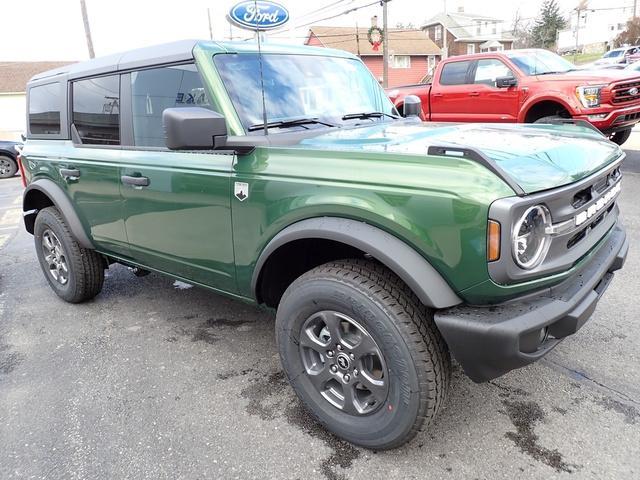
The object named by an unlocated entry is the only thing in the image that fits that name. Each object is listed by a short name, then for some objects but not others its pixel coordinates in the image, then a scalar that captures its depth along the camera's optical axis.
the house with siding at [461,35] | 57.34
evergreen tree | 75.38
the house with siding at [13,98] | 31.06
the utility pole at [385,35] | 23.89
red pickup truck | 7.45
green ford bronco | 1.94
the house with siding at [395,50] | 42.25
